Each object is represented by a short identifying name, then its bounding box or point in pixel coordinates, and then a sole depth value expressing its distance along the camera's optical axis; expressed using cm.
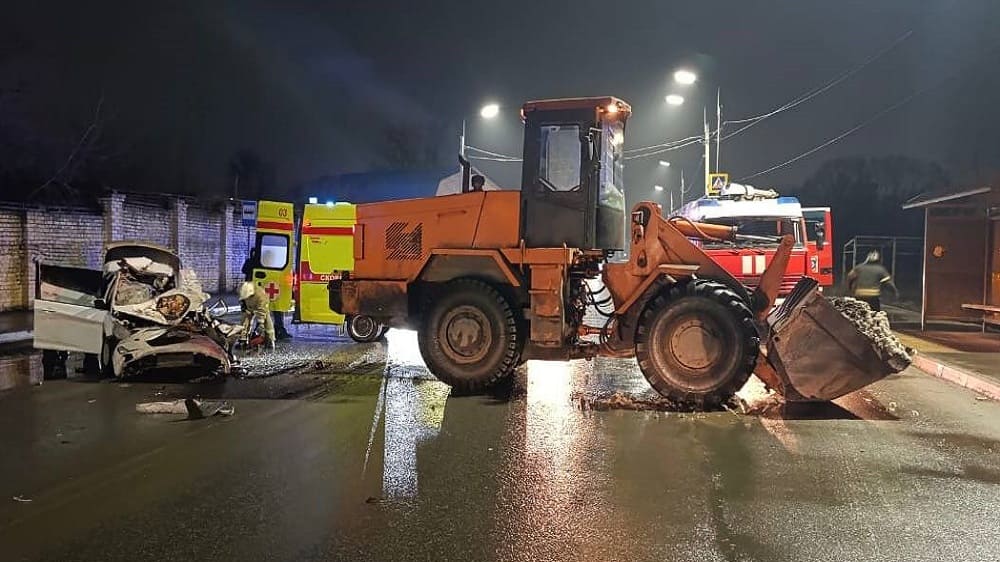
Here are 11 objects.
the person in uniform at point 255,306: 1248
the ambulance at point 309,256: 1391
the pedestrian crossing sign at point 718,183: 1759
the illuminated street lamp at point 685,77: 1903
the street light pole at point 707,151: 2241
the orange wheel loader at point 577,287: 777
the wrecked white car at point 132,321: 928
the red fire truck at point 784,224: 1418
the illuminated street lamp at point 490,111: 1948
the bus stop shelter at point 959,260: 1498
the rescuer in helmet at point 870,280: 1413
